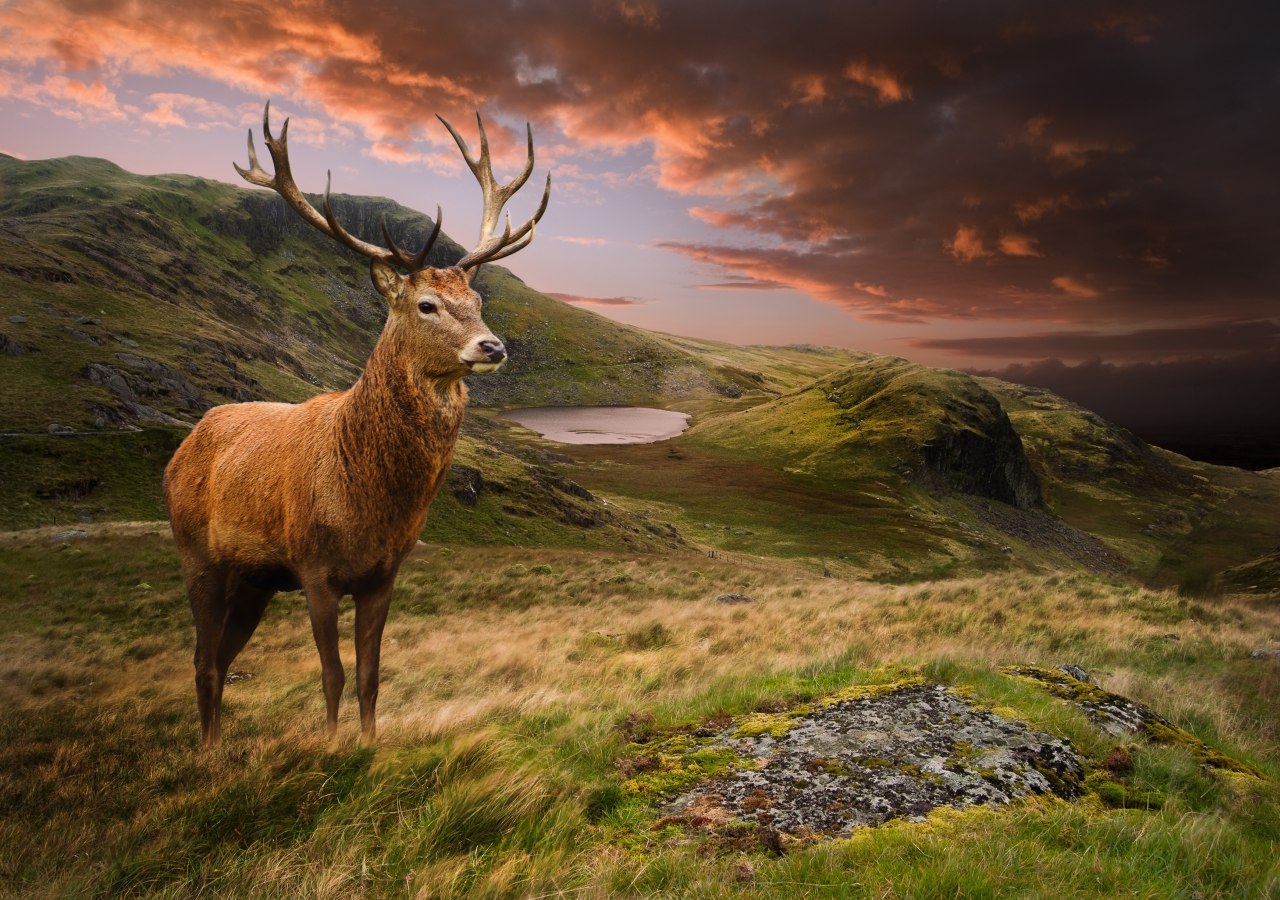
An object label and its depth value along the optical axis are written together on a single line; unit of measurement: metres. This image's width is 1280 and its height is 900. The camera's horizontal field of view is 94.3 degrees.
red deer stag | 5.54
